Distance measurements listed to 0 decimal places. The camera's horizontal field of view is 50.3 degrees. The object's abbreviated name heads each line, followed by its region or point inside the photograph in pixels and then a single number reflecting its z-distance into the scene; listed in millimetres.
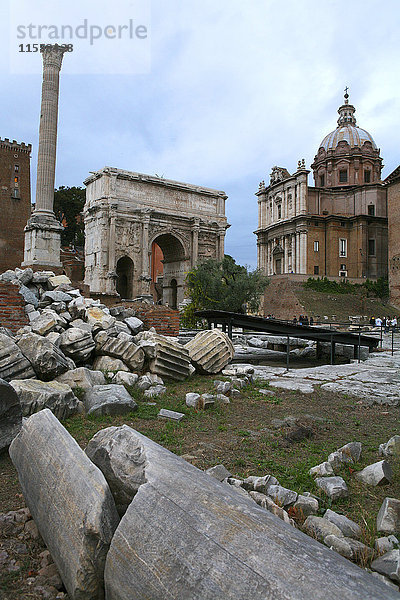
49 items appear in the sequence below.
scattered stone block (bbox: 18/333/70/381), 5371
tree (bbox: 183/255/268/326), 21400
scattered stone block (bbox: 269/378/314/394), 6448
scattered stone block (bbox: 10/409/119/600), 1923
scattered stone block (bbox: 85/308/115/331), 7758
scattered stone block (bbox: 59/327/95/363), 6578
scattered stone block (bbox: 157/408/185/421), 4711
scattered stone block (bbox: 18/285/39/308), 8969
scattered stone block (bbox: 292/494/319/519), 2595
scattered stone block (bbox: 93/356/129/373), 6699
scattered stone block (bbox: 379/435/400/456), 3525
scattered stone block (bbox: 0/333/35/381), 4984
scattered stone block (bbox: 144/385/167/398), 5965
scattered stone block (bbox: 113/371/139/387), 6225
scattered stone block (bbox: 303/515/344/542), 2275
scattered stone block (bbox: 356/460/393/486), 3025
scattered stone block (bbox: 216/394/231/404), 5667
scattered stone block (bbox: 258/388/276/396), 6270
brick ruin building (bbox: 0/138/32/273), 39094
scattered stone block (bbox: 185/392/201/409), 5324
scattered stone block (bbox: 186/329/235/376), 7777
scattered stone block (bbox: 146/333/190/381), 7031
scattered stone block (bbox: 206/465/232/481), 2912
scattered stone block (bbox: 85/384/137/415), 4824
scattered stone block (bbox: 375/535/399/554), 2143
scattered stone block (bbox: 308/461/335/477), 3147
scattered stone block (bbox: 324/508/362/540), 2336
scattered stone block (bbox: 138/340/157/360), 6992
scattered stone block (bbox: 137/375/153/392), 6293
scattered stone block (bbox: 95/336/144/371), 6859
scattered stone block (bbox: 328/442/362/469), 3377
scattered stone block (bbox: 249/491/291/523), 2348
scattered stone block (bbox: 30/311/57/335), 7048
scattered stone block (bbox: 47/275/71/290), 10570
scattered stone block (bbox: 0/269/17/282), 9977
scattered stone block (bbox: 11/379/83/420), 4250
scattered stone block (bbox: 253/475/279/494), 2797
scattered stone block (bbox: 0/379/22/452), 3533
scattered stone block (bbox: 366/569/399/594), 1864
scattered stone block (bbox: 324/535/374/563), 2091
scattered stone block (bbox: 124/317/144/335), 9346
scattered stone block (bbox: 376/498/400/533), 2332
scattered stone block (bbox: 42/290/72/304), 9227
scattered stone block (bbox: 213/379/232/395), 6168
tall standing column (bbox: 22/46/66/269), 16375
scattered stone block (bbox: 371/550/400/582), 1897
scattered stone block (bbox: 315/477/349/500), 2816
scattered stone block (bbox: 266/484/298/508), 2625
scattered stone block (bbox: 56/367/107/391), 5555
